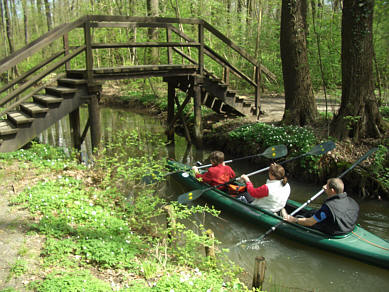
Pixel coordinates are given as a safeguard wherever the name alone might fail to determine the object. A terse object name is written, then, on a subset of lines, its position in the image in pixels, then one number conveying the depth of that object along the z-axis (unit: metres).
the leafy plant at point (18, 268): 3.44
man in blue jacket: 5.10
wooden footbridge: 7.27
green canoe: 4.99
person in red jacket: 6.99
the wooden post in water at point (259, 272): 3.85
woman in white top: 5.92
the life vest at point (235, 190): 7.01
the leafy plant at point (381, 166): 7.32
